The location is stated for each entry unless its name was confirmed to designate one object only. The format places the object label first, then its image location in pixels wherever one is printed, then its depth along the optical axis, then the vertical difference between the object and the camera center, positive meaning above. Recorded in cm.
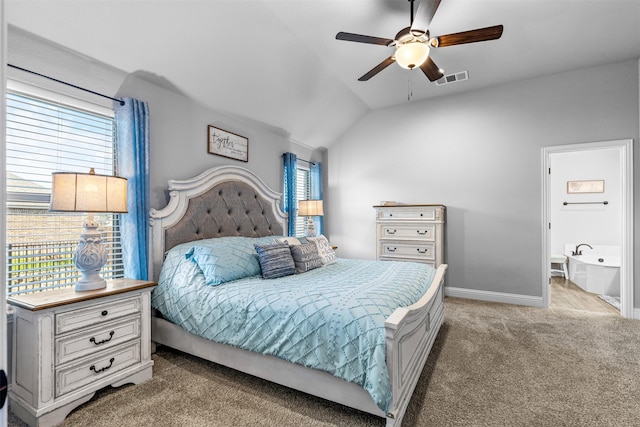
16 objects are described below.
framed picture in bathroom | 534 +45
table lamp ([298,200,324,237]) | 421 +5
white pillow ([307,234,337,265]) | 312 -40
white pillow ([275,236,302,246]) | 295 -28
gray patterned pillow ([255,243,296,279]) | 253 -41
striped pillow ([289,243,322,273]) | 280 -42
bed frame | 160 -60
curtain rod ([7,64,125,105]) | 189 +90
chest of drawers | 401 -28
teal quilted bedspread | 154 -60
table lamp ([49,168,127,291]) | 173 +6
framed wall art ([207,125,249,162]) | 323 +77
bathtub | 425 -86
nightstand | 162 -78
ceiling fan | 206 +124
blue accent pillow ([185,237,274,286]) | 228 -37
